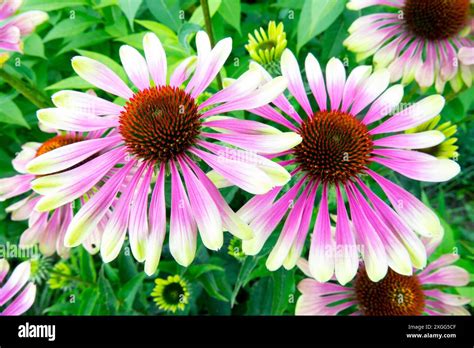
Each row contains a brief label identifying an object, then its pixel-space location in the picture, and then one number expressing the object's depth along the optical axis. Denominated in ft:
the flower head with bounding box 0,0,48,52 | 0.79
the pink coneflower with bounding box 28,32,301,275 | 0.61
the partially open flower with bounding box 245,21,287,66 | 0.80
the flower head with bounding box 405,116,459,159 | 0.80
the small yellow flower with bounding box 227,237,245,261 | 0.85
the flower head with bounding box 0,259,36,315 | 0.82
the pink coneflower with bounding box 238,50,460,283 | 0.66
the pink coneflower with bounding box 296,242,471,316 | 0.85
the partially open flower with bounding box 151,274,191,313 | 0.89
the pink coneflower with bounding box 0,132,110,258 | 0.87
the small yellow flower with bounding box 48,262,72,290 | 0.98
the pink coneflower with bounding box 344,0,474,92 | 0.88
